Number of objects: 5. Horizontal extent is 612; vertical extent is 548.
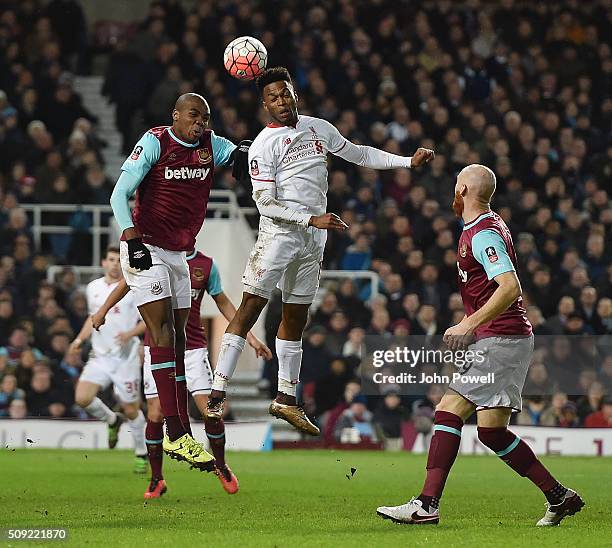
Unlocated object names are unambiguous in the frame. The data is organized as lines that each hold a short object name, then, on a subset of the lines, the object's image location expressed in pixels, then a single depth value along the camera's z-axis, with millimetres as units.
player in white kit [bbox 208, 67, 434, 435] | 19203
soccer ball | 19797
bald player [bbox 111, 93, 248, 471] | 19328
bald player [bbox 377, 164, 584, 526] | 16281
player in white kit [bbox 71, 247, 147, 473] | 27906
